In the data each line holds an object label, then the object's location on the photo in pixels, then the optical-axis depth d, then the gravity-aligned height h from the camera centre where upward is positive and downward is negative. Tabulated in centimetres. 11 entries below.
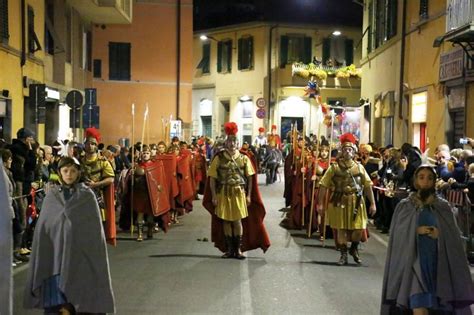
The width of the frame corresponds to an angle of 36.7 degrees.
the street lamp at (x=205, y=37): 4622 +561
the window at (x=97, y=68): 3384 +254
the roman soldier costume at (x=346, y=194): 1052 -102
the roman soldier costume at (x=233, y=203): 1089 -122
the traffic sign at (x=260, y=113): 3472 +54
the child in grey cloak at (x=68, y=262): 609 -121
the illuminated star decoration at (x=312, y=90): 2150 +108
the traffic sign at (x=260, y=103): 3512 +104
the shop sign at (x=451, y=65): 1662 +151
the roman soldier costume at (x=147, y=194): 1305 -131
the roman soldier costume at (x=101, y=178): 1045 -83
